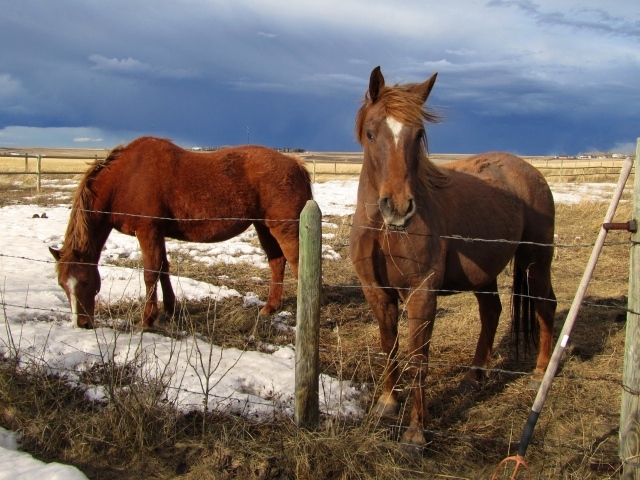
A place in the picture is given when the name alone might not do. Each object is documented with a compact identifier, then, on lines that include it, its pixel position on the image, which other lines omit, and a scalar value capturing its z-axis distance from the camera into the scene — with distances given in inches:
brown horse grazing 201.5
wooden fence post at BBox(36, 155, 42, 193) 666.8
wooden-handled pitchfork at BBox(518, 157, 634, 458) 98.5
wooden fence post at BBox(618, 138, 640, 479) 100.0
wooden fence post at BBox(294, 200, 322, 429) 107.2
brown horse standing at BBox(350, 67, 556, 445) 122.0
